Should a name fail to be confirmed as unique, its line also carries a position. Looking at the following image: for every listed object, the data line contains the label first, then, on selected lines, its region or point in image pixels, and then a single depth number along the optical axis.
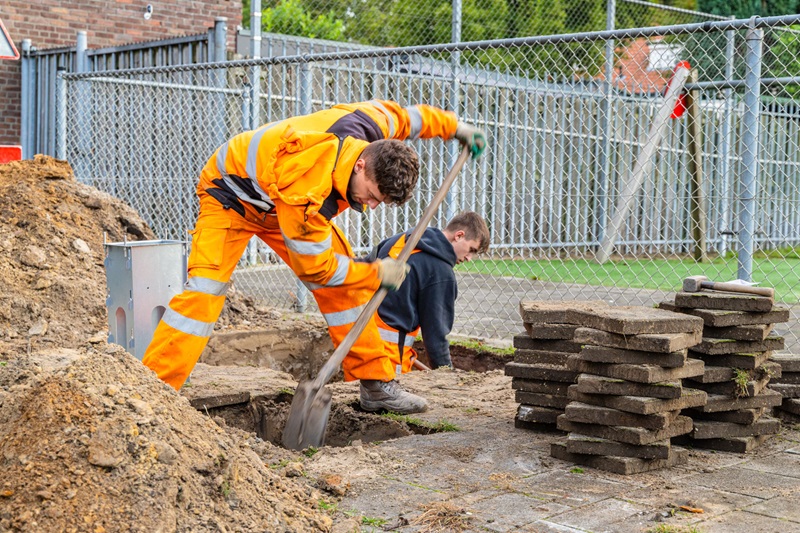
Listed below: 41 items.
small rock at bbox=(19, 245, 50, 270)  7.15
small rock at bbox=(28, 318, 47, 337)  6.59
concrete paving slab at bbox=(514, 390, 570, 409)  4.73
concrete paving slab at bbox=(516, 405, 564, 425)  4.75
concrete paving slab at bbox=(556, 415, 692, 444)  4.08
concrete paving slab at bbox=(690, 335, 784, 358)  4.52
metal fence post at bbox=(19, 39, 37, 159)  14.07
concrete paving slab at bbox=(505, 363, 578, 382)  4.70
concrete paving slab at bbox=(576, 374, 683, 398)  4.14
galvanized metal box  5.46
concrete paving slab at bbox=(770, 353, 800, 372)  5.09
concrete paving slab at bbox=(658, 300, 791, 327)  4.54
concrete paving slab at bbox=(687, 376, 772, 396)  4.51
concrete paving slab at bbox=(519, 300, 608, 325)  4.78
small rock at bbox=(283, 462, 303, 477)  3.88
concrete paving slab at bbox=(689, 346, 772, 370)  4.55
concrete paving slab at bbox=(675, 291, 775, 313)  4.59
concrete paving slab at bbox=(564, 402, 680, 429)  4.12
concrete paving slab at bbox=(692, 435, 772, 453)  4.45
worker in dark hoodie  5.78
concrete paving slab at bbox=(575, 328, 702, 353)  4.14
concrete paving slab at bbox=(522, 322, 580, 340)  4.74
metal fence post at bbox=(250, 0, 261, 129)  9.99
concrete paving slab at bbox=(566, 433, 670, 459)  4.10
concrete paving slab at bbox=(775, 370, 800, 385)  5.13
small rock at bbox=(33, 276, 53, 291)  7.00
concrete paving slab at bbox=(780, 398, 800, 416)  5.06
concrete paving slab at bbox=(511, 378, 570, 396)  4.73
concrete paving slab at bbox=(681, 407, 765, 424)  4.49
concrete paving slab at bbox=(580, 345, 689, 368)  4.19
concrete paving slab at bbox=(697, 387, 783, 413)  4.48
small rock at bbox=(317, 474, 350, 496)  3.71
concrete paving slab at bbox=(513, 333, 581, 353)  4.77
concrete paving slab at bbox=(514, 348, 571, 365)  4.79
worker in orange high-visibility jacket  4.27
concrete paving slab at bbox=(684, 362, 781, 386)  4.50
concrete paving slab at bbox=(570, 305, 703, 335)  4.16
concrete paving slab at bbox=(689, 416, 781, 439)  4.46
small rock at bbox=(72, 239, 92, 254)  7.64
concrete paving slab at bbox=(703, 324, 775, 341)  4.56
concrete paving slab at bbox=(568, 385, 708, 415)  4.07
